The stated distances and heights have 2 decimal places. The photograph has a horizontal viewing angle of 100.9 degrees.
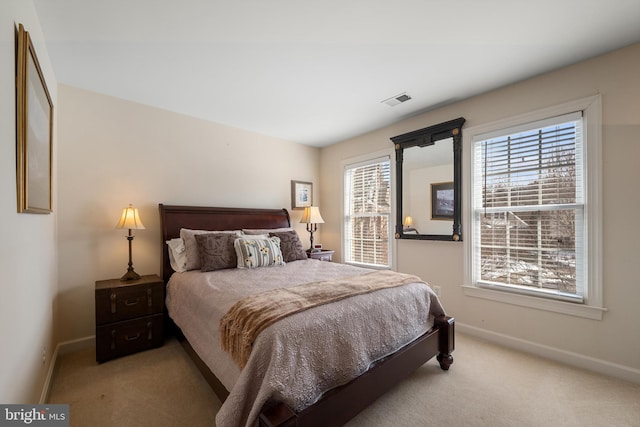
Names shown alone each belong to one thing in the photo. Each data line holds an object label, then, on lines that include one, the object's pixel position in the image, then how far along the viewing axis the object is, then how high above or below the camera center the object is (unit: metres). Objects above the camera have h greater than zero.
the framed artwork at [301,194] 4.39 +0.31
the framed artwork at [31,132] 1.28 +0.46
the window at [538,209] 2.23 +0.03
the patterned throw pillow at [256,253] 2.77 -0.43
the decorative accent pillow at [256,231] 3.33 -0.24
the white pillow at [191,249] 2.75 -0.38
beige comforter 1.25 -0.73
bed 1.23 -0.87
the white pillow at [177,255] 2.77 -0.45
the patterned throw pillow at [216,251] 2.67 -0.40
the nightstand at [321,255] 3.90 -0.63
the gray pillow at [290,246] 3.22 -0.42
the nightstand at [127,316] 2.31 -0.95
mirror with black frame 3.00 +0.37
